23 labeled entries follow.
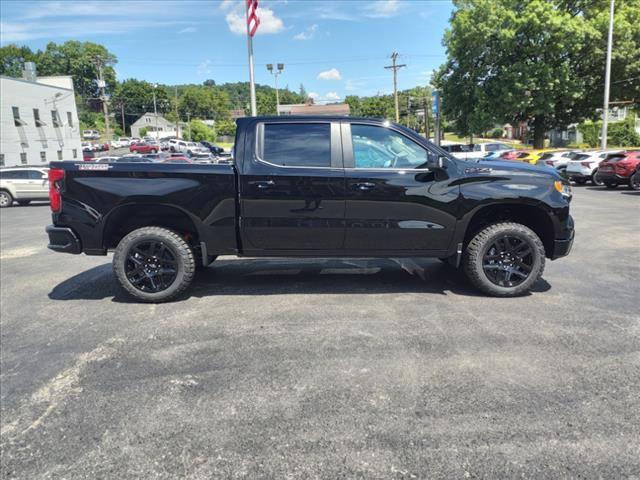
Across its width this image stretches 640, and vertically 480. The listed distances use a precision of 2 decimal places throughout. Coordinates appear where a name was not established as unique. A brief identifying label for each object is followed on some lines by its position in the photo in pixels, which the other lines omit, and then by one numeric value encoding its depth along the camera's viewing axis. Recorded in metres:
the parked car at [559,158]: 23.31
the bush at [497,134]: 78.05
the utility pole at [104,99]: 58.23
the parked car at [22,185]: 19.12
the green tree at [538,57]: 31.53
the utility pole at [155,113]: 97.66
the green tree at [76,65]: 112.52
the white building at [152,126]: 108.34
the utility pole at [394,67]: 56.93
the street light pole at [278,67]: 34.09
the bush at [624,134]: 45.94
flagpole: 17.49
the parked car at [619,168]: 17.92
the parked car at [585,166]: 21.16
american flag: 16.84
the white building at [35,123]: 33.38
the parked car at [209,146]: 63.23
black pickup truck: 4.87
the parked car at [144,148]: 58.50
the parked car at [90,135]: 80.44
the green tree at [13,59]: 106.62
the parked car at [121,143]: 73.20
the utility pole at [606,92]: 25.95
